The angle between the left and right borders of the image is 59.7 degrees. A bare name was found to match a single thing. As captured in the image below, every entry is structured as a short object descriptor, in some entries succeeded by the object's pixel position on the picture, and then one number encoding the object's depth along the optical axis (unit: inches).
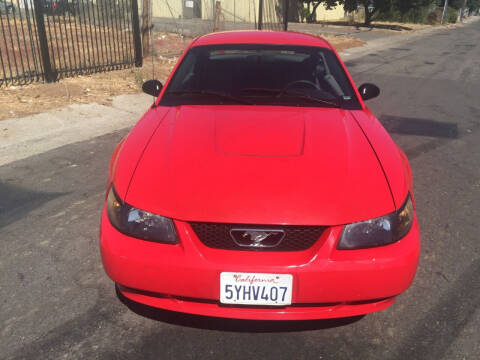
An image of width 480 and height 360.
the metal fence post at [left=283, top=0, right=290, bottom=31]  661.9
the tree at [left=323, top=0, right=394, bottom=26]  1172.5
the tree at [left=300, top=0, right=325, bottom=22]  1323.7
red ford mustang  77.1
